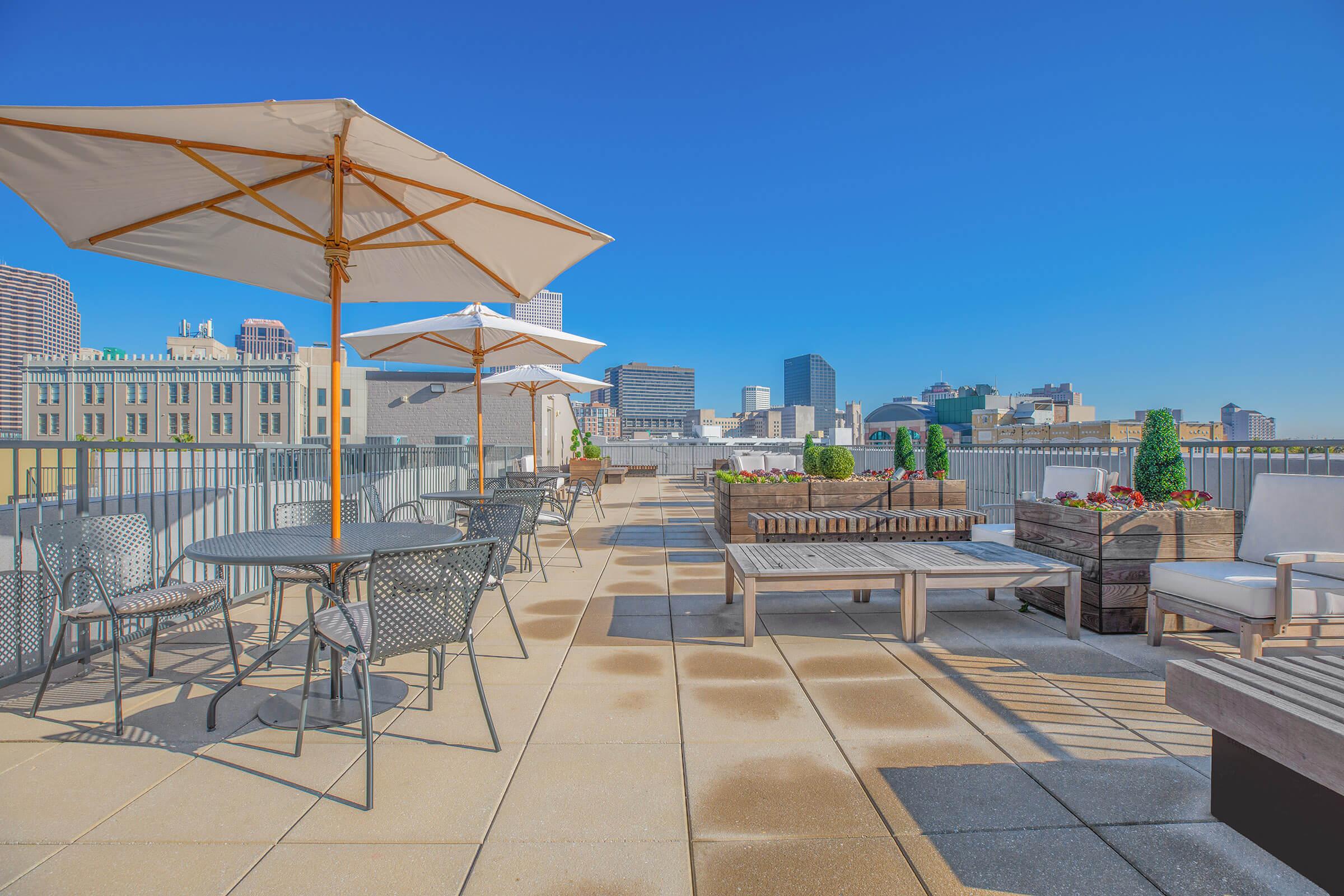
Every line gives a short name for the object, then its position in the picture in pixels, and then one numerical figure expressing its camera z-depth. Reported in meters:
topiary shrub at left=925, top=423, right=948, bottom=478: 8.40
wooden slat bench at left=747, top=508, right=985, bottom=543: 5.23
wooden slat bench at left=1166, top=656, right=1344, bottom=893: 1.38
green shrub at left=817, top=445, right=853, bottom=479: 7.12
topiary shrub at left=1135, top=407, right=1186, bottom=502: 4.23
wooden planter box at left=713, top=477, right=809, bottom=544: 6.56
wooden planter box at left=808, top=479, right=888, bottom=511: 6.64
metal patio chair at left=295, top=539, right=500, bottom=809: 2.09
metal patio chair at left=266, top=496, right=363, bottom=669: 3.35
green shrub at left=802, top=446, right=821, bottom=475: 7.38
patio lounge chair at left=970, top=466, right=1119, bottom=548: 4.99
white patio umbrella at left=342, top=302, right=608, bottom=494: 5.54
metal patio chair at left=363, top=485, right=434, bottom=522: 4.50
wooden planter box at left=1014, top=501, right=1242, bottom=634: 3.64
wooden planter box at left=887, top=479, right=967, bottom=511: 6.82
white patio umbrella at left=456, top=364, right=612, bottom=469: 8.19
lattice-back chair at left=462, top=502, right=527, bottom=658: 3.44
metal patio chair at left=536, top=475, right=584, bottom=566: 5.64
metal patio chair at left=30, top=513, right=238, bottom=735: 2.60
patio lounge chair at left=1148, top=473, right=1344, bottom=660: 2.80
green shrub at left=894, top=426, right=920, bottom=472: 8.66
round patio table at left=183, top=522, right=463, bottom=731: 2.31
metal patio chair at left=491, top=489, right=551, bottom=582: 4.80
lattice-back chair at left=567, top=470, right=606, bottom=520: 7.85
